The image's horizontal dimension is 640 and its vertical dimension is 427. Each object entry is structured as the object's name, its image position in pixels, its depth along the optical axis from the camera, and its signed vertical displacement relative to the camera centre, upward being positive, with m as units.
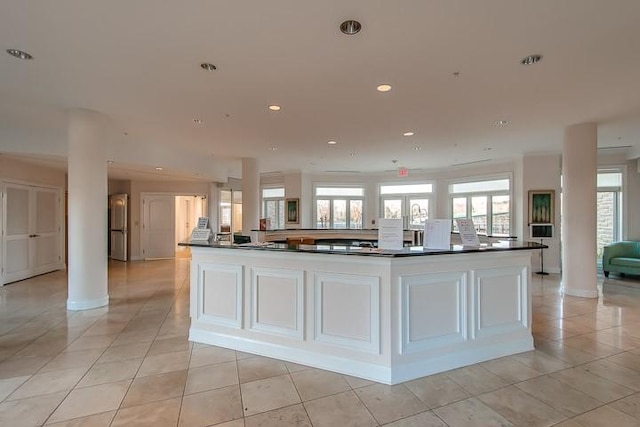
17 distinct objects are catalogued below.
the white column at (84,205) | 4.57 +0.13
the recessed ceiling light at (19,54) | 2.93 +1.44
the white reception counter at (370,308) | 2.65 -0.83
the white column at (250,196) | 7.88 +0.44
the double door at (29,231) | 6.37 -0.34
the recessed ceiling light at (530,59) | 3.05 +1.44
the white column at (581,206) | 5.27 +0.14
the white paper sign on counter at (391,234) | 2.85 -0.17
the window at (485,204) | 8.83 +0.31
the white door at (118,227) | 9.62 -0.36
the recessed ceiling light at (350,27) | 2.50 +1.44
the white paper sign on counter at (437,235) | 2.93 -0.18
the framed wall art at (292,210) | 10.65 +0.15
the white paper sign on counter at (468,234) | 3.16 -0.18
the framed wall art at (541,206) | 7.74 +0.20
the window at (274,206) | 11.28 +0.30
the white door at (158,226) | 9.85 -0.34
